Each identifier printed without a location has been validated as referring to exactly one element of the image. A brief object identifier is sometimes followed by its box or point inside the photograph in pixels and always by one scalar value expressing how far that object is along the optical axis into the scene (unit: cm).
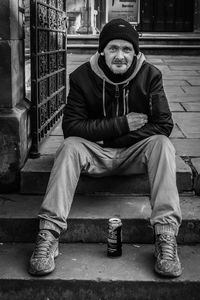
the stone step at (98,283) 297
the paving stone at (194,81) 852
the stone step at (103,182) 374
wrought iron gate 411
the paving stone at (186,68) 1020
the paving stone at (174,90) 766
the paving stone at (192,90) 771
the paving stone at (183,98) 707
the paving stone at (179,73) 944
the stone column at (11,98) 366
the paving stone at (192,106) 650
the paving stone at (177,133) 516
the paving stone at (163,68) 995
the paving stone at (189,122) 527
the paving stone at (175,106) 650
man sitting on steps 314
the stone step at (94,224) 343
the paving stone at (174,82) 838
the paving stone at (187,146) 446
